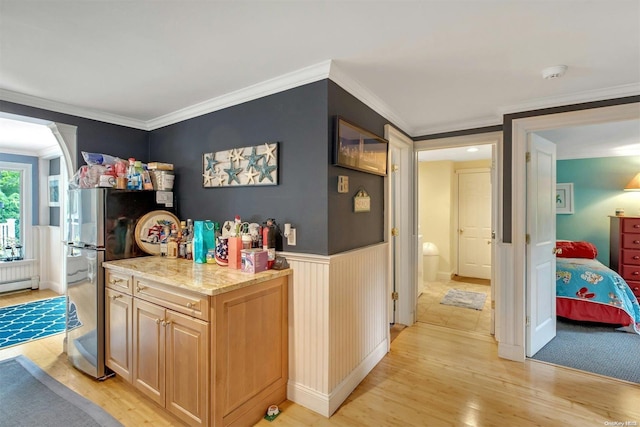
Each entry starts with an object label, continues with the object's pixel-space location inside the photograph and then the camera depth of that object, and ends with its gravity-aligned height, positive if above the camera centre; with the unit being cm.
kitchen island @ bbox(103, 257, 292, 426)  164 -78
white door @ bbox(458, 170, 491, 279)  557 -24
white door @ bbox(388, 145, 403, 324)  328 -21
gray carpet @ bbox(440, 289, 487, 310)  415 -130
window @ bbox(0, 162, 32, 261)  456 +7
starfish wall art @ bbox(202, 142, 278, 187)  219 +36
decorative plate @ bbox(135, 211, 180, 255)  253 -16
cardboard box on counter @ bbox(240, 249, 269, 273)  192 -31
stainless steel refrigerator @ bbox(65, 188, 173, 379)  230 -33
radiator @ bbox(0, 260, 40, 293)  446 -98
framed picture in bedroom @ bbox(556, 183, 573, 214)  501 +21
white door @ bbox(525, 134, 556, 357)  270 -32
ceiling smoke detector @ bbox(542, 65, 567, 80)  196 +94
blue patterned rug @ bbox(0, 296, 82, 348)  295 -126
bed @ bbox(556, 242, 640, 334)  323 -96
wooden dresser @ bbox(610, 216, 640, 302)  410 -56
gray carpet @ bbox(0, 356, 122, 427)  186 -130
